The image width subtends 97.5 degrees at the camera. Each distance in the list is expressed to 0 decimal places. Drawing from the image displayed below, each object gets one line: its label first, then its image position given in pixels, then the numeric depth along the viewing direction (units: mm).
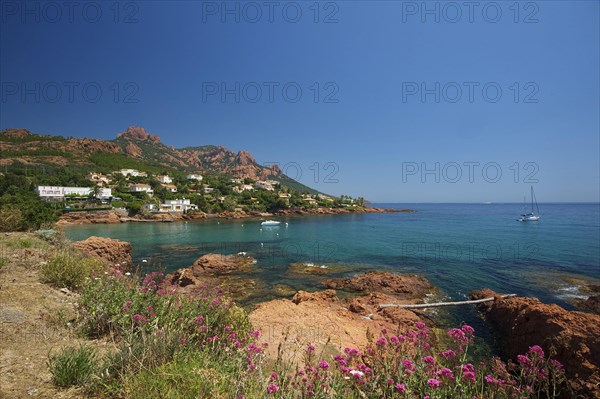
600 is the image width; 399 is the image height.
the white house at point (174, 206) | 64812
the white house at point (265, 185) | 139375
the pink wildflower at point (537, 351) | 3122
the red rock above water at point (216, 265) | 17969
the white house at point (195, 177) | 116812
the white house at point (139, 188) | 79400
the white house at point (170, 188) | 86562
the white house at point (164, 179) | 98938
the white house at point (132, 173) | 96912
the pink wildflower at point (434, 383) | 2447
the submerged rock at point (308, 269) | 18406
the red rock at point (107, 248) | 16848
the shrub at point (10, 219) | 14422
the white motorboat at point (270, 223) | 53656
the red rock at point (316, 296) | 11671
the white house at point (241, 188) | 107581
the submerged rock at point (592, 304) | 11882
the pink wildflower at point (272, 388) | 2454
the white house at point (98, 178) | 81000
